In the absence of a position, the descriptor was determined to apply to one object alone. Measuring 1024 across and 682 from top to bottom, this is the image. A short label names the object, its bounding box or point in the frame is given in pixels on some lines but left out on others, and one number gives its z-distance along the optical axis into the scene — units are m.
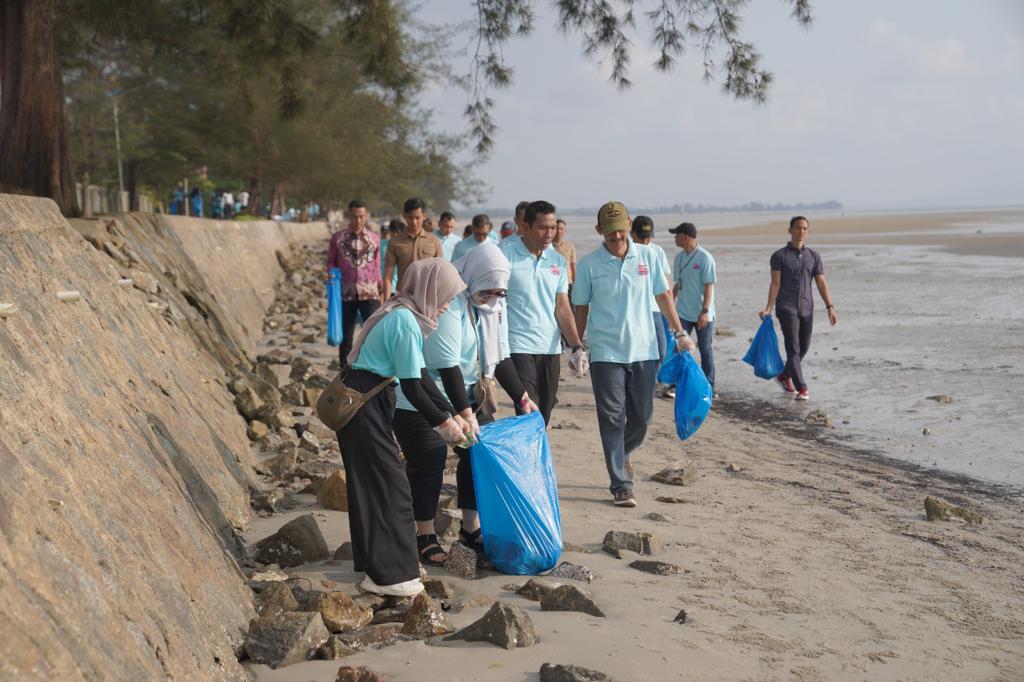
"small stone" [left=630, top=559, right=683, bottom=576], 5.26
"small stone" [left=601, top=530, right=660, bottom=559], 5.59
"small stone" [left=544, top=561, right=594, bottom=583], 5.07
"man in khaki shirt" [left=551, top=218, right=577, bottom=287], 10.66
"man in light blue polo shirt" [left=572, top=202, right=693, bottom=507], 6.68
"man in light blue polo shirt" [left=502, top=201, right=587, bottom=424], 6.71
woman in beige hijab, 4.58
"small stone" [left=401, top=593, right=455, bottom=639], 4.25
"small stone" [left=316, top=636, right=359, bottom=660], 3.93
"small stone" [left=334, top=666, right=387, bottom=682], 3.59
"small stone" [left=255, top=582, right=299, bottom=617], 4.16
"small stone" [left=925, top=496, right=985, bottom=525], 6.48
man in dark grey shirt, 10.78
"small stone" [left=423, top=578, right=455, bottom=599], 4.82
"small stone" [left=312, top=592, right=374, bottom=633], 4.23
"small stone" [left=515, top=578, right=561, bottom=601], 4.73
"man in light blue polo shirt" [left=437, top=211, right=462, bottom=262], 12.12
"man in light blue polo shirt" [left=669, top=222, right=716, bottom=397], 10.59
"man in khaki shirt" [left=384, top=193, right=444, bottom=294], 9.00
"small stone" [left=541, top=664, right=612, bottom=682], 3.68
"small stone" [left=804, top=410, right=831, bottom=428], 9.95
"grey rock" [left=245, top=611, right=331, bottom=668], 3.78
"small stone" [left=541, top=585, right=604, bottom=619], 4.59
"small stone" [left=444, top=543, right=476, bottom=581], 5.21
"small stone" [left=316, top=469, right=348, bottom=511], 6.15
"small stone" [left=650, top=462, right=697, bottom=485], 7.38
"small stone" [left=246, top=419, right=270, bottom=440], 7.75
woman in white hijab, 5.12
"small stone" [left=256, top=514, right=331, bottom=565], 5.09
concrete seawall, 2.66
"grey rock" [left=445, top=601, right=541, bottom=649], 4.09
